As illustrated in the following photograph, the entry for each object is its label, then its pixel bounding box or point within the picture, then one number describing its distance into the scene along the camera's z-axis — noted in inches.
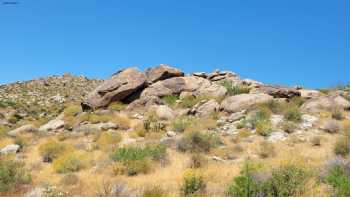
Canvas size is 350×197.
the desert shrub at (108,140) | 566.5
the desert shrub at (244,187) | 271.3
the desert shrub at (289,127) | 577.6
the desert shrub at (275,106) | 694.6
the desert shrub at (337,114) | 641.1
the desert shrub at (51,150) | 514.3
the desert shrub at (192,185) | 308.4
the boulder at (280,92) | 815.1
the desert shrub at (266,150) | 464.9
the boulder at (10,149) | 557.0
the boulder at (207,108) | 747.0
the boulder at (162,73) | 961.5
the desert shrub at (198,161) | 425.7
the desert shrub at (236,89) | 857.3
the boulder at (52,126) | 760.3
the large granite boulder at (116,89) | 878.4
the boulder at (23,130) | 737.5
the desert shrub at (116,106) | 836.2
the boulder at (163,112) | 752.3
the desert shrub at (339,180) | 260.7
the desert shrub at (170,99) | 864.3
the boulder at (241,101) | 722.8
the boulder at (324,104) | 693.9
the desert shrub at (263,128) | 569.8
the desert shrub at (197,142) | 508.1
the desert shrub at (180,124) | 644.7
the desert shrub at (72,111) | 900.6
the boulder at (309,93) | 831.1
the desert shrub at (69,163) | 435.5
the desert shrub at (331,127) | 572.1
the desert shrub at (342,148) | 447.5
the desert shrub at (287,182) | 278.2
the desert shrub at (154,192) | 290.2
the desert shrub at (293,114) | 625.3
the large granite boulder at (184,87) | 888.9
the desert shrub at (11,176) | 336.6
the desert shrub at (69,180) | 369.4
